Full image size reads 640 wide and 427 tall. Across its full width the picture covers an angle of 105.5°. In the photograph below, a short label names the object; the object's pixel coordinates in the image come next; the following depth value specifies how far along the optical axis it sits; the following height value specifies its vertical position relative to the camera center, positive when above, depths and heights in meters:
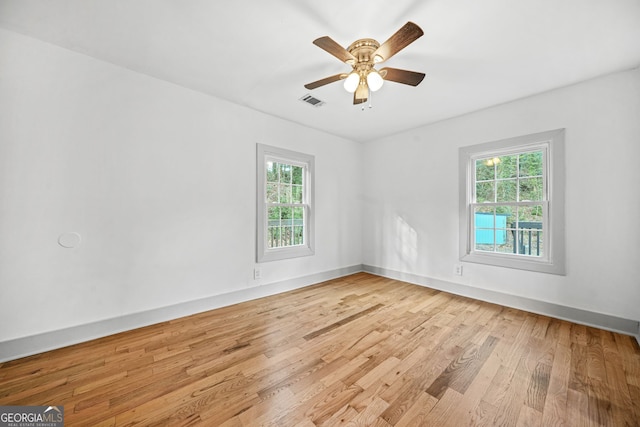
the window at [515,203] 2.77 +0.17
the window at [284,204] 3.40 +0.18
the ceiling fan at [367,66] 1.76 +1.20
